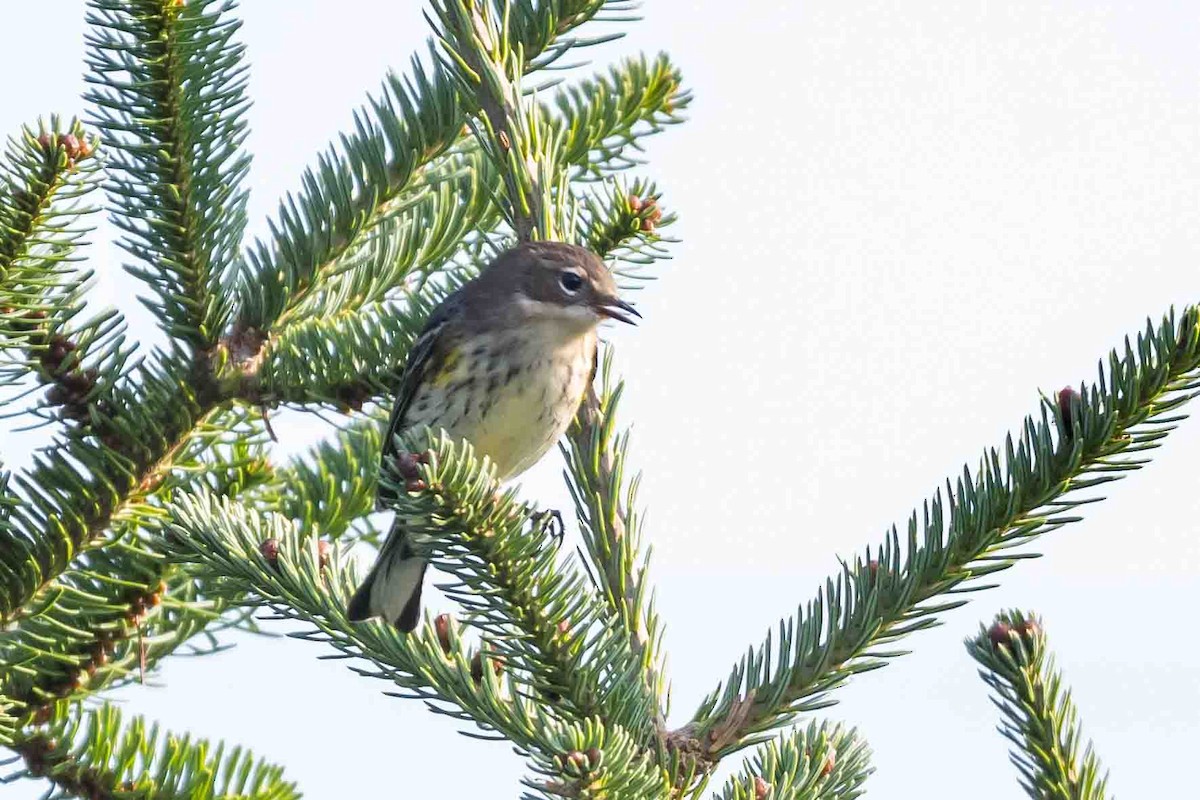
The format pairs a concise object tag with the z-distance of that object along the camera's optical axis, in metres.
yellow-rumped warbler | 9.90
